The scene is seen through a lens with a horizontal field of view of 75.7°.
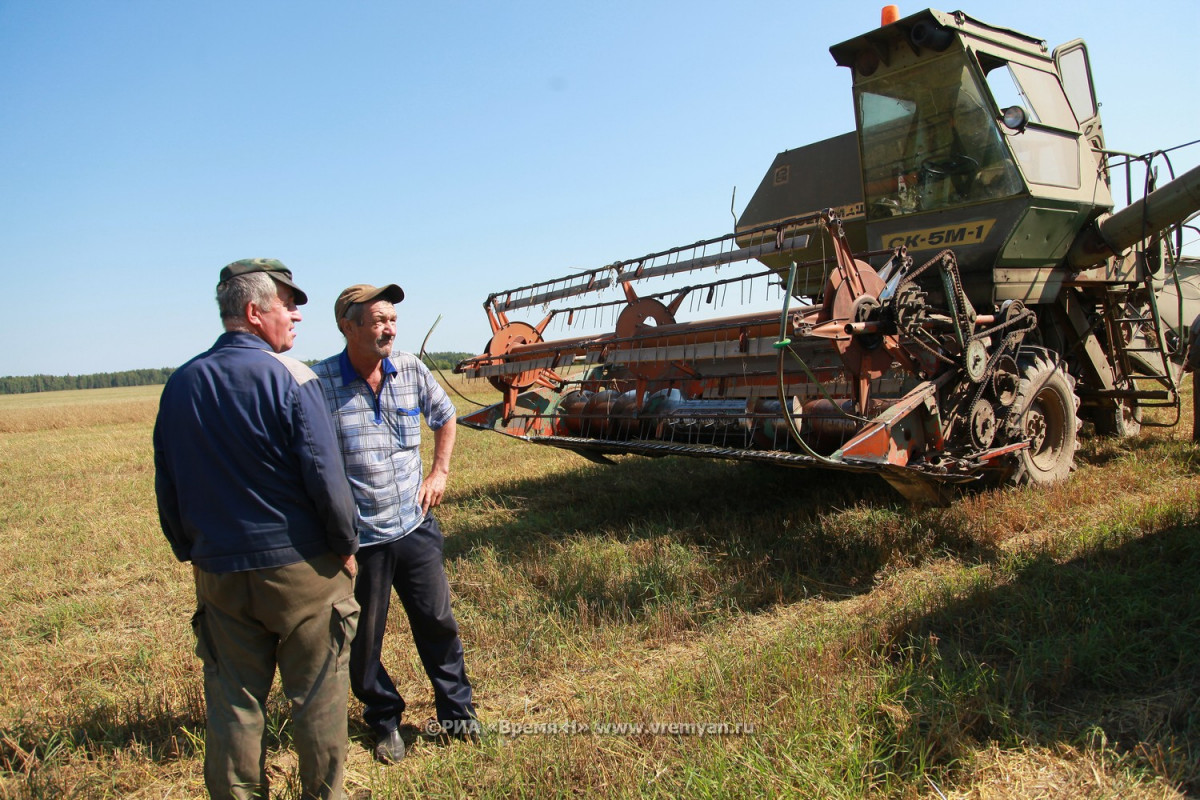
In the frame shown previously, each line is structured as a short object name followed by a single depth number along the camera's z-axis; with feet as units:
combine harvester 14.34
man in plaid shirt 9.05
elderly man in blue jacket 7.06
